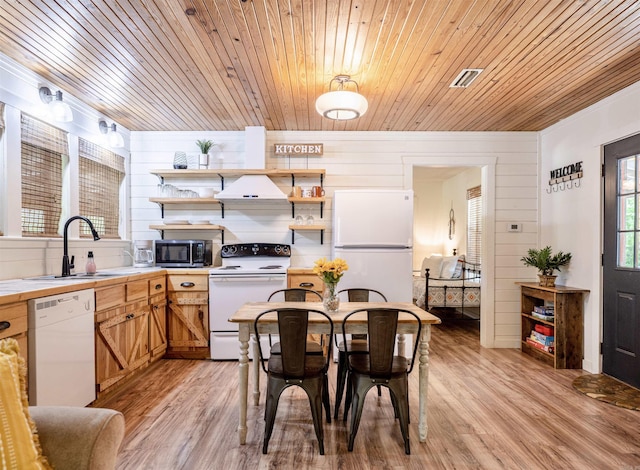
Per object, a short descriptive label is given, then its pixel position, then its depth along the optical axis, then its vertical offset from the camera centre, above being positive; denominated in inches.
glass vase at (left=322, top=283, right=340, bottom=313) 91.2 -17.0
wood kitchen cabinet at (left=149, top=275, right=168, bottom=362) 131.6 -32.4
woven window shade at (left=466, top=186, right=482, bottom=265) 230.1 +7.1
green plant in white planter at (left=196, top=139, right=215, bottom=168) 159.8 +37.9
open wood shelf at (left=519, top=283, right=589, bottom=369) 135.5 -36.1
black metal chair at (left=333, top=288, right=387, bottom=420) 95.9 -32.5
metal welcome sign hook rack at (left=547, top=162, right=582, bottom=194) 140.5 +24.7
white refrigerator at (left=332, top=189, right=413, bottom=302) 139.3 -2.7
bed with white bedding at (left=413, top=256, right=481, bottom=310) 196.1 -31.1
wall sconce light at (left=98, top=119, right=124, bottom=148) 142.6 +40.6
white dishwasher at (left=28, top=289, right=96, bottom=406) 76.7 -28.0
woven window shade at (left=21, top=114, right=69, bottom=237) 106.2 +18.9
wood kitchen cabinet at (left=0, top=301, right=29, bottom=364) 68.8 -18.2
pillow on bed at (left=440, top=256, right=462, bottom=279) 224.4 -20.3
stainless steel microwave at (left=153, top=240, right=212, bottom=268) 151.6 -8.1
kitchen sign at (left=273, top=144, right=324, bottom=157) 160.4 +39.5
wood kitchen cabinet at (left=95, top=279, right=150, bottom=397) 101.9 -31.2
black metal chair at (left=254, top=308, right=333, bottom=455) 76.9 -31.7
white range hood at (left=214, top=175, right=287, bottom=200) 150.3 +19.3
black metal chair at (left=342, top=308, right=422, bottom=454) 78.0 -32.1
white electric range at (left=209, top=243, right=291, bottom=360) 141.1 -24.0
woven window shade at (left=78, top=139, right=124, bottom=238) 134.6 +19.7
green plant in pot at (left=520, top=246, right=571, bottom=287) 144.0 -11.3
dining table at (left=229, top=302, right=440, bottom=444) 84.0 -23.4
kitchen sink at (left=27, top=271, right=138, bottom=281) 102.2 -13.4
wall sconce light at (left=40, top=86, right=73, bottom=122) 105.7 +38.2
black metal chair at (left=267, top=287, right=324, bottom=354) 97.3 -20.3
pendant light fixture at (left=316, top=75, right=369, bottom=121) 101.8 +38.8
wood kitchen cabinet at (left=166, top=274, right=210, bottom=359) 143.7 -31.0
